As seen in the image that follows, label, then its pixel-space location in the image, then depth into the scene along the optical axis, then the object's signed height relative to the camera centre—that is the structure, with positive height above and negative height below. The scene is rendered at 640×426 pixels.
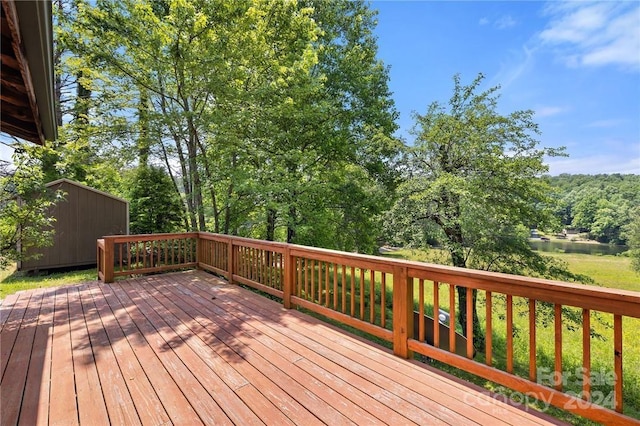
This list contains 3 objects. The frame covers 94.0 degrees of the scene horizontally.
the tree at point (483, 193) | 5.91 +0.38
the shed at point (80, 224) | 7.45 -0.19
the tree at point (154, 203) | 8.66 +0.38
